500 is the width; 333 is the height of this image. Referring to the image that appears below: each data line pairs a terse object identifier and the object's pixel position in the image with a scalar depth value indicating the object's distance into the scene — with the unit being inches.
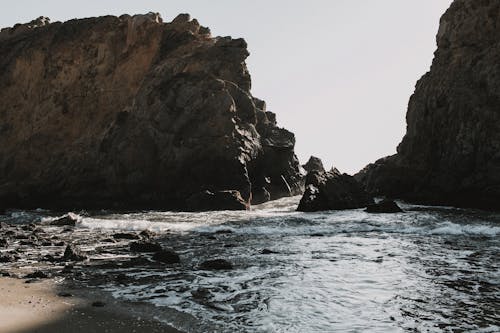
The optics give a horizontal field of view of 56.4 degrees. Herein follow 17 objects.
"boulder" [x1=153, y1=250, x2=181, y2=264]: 536.4
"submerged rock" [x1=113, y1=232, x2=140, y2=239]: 788.3
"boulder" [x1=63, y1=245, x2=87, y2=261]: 554.6
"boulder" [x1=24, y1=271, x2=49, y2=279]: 453.1
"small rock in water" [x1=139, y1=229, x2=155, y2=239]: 808.3
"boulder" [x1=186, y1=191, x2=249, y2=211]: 1384.1
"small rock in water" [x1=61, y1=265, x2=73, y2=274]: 482.6
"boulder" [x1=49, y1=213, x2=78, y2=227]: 1067.9
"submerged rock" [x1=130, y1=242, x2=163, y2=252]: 630.5
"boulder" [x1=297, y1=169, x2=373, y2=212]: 1274.6
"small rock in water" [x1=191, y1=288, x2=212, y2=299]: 375.6
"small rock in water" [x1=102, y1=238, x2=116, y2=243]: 734.3
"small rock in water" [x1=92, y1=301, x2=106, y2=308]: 344.2
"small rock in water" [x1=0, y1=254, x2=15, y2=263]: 550.9
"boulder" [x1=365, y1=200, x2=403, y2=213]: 1090.7
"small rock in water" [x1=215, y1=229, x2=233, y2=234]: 864.2
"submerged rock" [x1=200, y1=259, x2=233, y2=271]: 486.2
